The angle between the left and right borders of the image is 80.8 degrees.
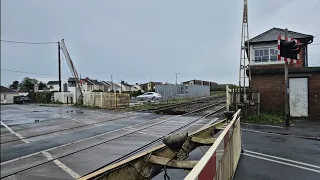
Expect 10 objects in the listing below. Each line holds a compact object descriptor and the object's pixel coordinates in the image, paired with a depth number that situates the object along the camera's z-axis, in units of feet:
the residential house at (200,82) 196.18
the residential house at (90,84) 170.40
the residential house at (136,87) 226.11
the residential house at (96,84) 187.29
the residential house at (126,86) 224.95
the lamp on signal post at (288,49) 25.37
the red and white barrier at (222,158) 4.81
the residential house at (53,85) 180.10
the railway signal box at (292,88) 34.50
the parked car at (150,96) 94.00
